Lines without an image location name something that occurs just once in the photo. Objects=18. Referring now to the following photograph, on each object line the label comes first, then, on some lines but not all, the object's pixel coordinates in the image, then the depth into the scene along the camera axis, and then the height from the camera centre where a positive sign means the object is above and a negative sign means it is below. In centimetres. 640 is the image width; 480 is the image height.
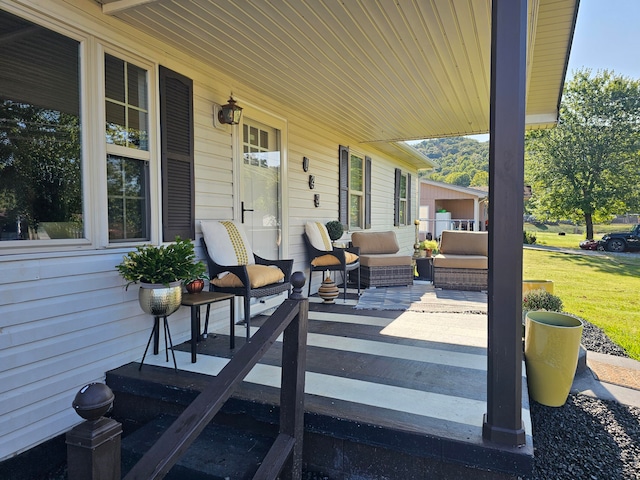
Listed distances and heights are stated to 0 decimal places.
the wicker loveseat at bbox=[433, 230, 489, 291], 570 -50
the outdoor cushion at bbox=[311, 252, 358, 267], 508 -42
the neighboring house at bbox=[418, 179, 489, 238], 1980 +139
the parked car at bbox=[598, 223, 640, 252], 1634 -59
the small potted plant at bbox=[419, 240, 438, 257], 708 -45
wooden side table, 267 -52
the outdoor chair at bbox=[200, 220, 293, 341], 316 -33
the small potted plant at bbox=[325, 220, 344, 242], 576 -2
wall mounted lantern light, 359 +104
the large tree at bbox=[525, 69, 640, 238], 1803 +355
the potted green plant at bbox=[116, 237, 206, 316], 246 -29
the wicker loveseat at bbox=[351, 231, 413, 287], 595 -63
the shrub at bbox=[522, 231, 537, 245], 2083 -62
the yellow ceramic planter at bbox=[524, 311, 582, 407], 245 -81
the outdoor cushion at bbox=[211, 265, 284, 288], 320 -41
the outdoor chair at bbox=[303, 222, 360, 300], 504 -33
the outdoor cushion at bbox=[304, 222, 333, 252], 516 -12
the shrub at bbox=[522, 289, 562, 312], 346 -65
